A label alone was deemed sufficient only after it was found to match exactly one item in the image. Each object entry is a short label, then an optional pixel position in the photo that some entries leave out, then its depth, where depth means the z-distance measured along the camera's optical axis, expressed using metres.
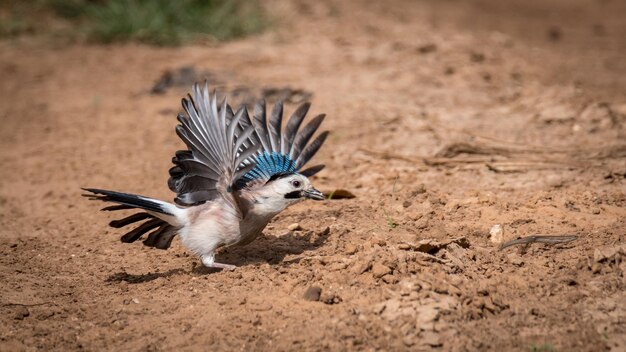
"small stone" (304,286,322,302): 8.16
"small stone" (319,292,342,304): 8.08
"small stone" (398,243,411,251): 8.81
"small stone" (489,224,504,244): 9.36
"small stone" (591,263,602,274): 8.17
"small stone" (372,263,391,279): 8.30
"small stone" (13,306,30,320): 8.47
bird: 8.95
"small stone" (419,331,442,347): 7.32
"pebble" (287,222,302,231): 10.44
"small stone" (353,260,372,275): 8.45
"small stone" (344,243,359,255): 9.04
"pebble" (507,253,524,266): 8.70
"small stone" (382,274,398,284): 8.20
